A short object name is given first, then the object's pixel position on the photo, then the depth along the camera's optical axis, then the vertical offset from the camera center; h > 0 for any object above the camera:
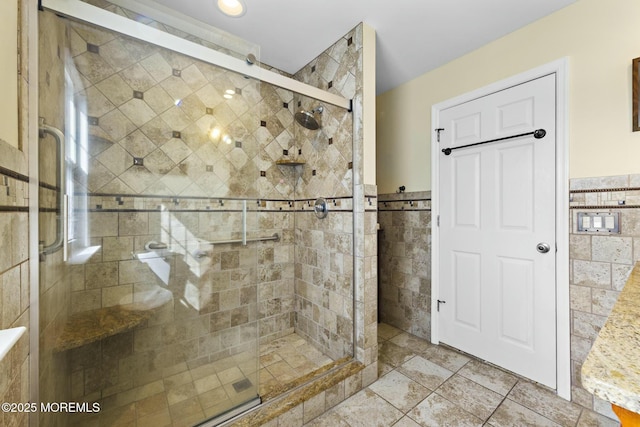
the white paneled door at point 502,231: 1.67 -0.14
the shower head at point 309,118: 2.06 +0.77
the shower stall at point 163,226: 1.17 -0.09
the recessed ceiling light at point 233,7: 1.57 +1.27
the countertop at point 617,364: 0.36 -0.25
